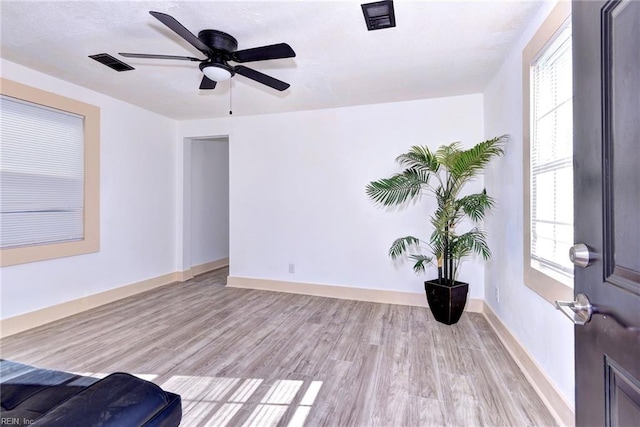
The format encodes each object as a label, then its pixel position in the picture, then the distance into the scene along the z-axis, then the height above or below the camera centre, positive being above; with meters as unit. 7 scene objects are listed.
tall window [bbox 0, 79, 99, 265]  2.79 +0.40
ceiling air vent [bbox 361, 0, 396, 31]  1.91 +1.32
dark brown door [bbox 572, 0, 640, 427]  0.66 +0.02
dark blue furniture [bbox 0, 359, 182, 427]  0.64 -0.46
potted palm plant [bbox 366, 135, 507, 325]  2.78 +0.06
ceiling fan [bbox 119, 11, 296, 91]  1.99 +1.09
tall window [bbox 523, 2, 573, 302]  1.66 +0.35
